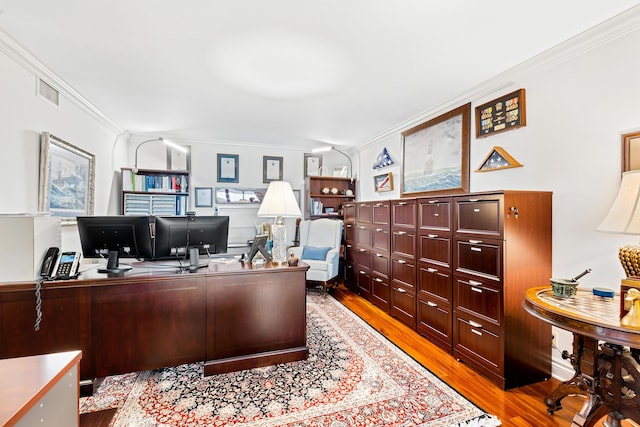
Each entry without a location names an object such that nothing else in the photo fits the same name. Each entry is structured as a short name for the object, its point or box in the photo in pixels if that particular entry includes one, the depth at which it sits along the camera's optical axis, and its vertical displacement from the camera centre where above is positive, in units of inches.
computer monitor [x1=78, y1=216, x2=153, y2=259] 89.0 -6.8
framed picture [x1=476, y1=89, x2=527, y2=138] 100.2 +36.5
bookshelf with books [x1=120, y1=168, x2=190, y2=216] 173.8 +13.1
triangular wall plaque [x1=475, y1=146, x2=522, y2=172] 103.3 +19.9
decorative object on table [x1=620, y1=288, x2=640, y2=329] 53.2 -16.9
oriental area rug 71.6 -48.9
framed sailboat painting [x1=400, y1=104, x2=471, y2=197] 125.0 +28.1
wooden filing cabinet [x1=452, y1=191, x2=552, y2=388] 85.6 -19.3
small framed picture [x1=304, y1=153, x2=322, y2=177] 220.2 +37.3
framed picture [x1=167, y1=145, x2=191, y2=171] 194.1 +35.6
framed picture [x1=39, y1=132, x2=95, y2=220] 104.7 +14.1
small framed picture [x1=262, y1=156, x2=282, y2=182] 212.7 +32.9
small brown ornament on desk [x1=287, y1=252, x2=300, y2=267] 100.3 -15.8
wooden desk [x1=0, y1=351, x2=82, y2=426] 30.0 -19.2
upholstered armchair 172.7 -21.0
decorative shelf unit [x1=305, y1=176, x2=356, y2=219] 210.8 +13.9
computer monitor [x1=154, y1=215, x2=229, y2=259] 92.0 -6.7
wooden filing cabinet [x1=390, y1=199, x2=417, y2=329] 126.1 -20.0
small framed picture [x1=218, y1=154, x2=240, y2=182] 203.2 +32.1
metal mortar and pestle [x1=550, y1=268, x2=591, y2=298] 70.2 -16.9
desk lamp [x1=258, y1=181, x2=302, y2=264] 101.3 +1.8
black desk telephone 79.4 -14.1
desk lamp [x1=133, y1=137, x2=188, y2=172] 188.9 +41.7
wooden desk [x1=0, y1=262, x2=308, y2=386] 79.4 -30.4
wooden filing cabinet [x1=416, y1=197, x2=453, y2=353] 106.5 -21.0
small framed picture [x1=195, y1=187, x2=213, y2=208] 198.2 +11.4
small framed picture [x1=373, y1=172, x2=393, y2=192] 176.2 +20.6
